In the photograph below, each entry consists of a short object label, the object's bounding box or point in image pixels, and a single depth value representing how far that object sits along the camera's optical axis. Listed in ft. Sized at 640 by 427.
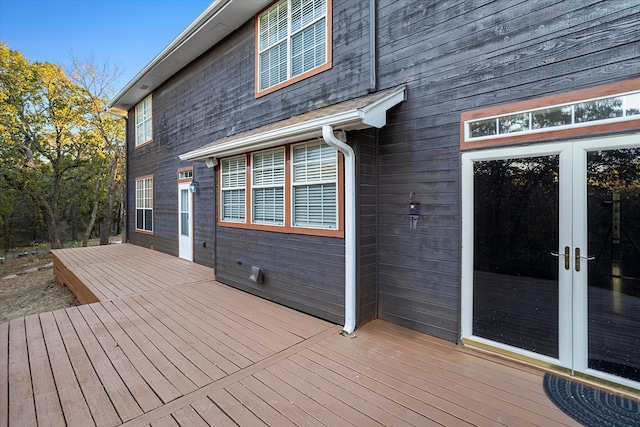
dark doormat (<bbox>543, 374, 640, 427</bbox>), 6.30
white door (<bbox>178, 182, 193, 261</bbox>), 24.53
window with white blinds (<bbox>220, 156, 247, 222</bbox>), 16.54
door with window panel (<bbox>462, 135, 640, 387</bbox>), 7.25
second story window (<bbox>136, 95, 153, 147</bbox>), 31.35
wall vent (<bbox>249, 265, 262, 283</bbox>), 14.83
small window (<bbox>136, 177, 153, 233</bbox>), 31.50
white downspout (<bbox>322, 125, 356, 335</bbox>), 10.89
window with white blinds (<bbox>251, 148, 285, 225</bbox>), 14.23
